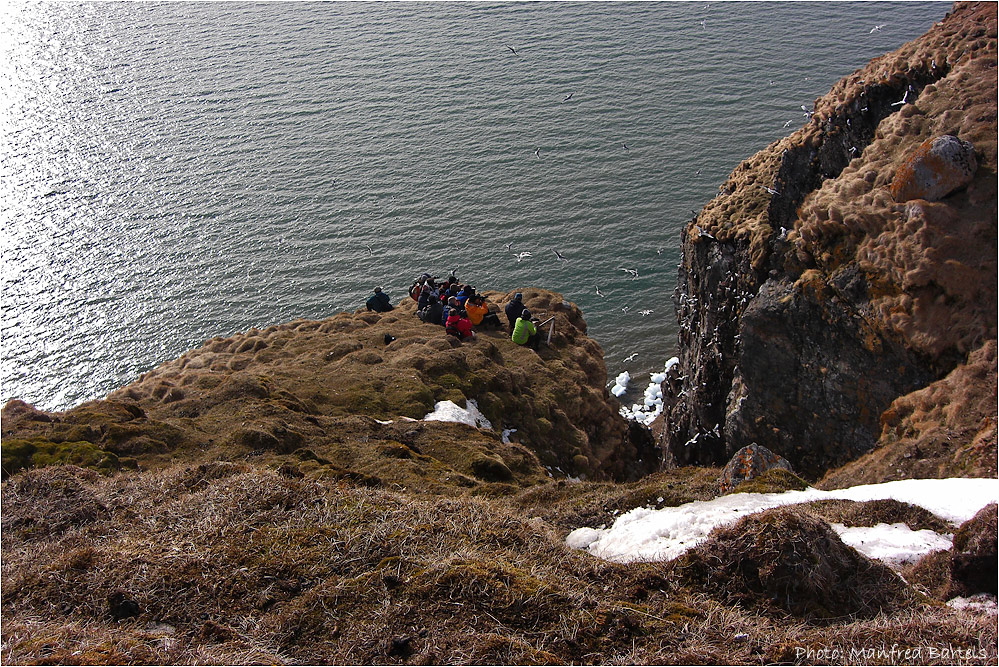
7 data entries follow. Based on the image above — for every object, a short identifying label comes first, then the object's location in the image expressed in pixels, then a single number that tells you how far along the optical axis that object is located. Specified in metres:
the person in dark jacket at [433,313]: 39.78
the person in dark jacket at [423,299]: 41.34
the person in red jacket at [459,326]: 37.47
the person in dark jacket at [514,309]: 40.06
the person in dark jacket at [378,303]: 43.28
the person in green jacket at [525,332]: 38.66
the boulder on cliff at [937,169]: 25.64
